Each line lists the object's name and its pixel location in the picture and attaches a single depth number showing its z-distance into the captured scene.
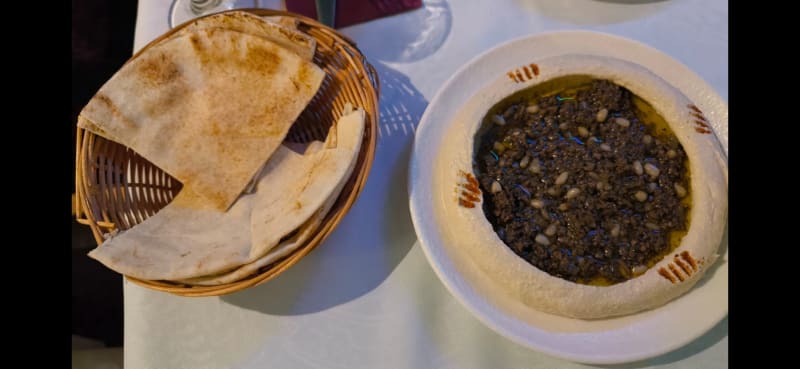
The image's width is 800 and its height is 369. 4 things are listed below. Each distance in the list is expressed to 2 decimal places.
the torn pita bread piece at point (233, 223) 0.49
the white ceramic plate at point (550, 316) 0.49
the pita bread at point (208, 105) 0.53
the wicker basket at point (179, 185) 0.50
